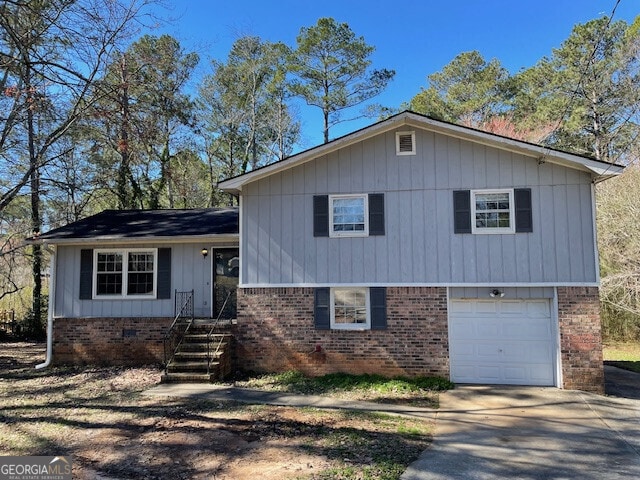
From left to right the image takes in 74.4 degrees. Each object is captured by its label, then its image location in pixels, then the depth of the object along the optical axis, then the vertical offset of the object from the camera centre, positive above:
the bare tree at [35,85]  8.18 +4.40
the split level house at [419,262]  8.78 +0.25
